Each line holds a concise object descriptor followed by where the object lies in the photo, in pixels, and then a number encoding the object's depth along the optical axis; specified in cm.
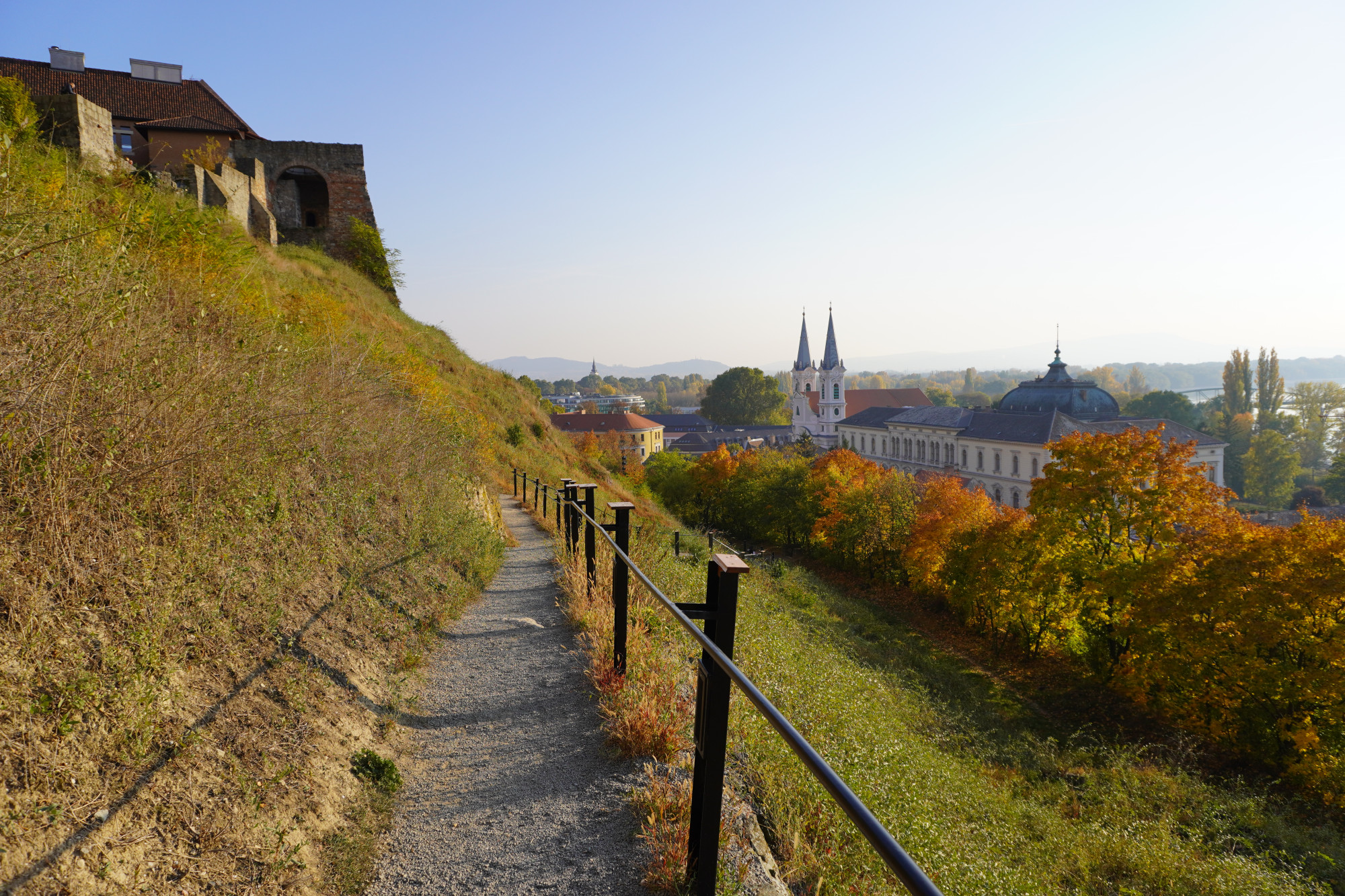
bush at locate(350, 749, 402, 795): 373
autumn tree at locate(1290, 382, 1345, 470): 8350
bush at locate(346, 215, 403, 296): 2350
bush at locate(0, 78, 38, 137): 1009
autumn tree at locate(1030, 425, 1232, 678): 1761
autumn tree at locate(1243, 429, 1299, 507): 6794
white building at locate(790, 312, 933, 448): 8894
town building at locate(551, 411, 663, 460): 8088
